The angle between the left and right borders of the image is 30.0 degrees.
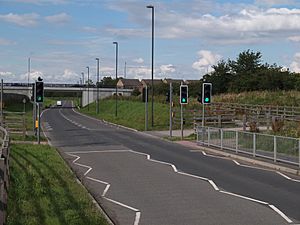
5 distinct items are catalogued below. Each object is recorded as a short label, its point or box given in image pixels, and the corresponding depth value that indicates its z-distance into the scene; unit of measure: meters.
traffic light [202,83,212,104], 32.91
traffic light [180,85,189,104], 36.41
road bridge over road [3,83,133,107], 119.41
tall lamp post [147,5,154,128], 47.29
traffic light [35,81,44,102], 29.88
